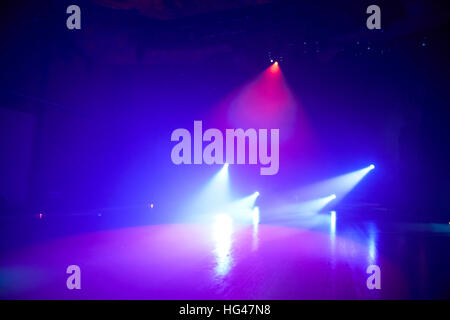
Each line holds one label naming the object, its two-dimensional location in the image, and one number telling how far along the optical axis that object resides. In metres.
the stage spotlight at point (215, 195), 16.64
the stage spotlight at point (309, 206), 16.89
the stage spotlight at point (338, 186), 16.03
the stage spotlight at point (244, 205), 16.89
